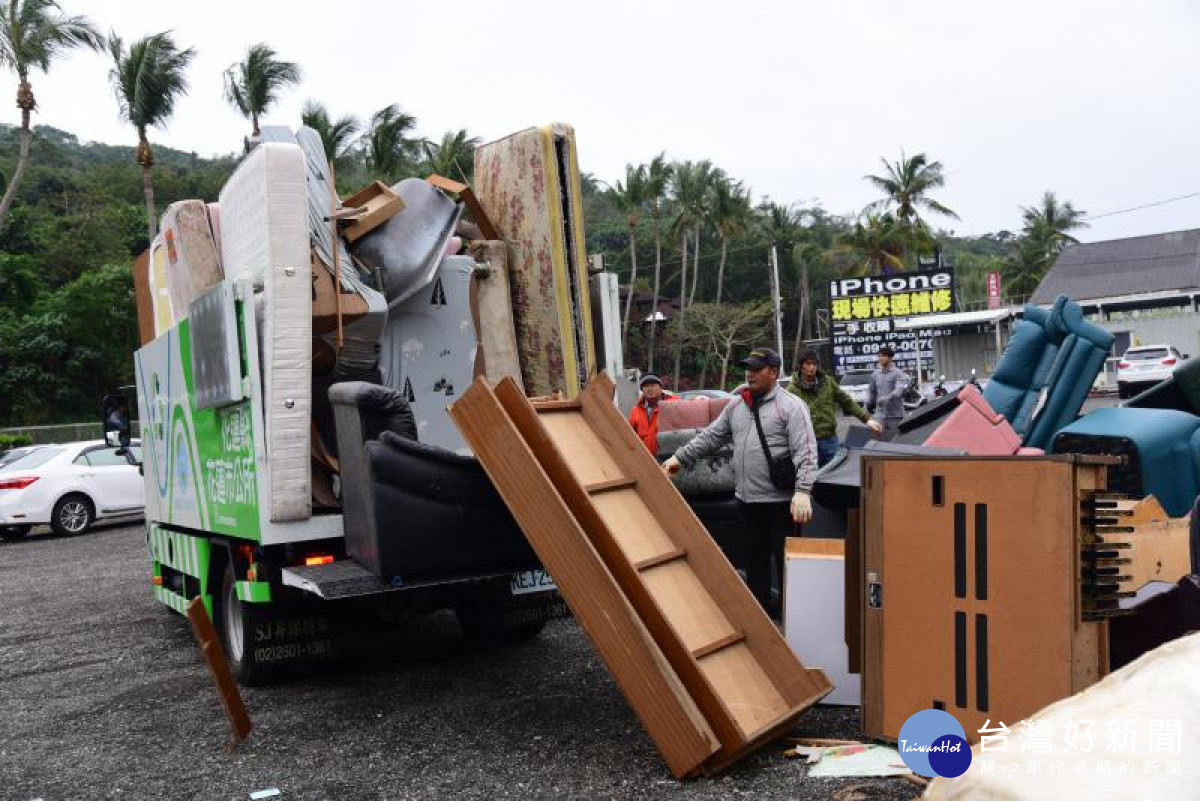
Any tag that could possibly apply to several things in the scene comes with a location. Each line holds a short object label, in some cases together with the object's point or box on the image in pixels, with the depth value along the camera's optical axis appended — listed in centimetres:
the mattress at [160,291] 707
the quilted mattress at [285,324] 528
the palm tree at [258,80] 2945
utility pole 4807
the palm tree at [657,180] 4881
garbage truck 506
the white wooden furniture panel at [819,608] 502
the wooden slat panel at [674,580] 420
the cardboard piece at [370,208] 612
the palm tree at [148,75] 2656
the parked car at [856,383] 3334
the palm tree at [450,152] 3863
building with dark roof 4272
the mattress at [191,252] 631
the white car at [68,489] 1655
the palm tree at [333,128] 3244
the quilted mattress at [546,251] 640
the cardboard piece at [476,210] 673
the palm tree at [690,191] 5025
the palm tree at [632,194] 4862
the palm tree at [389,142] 3481
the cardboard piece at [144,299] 775
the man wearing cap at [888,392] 1236
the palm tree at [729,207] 5075
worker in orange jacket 810
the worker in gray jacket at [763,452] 582
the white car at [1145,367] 2759
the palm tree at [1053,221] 6781
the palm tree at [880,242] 4975
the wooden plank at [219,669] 493
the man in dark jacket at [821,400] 898
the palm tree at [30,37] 2378
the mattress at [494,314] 658
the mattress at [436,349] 642
